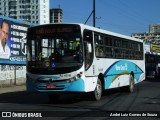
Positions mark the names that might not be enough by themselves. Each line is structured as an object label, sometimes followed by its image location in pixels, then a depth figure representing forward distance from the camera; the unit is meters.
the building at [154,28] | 170.82
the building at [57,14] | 85.12
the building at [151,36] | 129.12
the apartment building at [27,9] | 118.62
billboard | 27.39
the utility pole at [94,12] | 41.29
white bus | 14.80
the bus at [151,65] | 39.81
